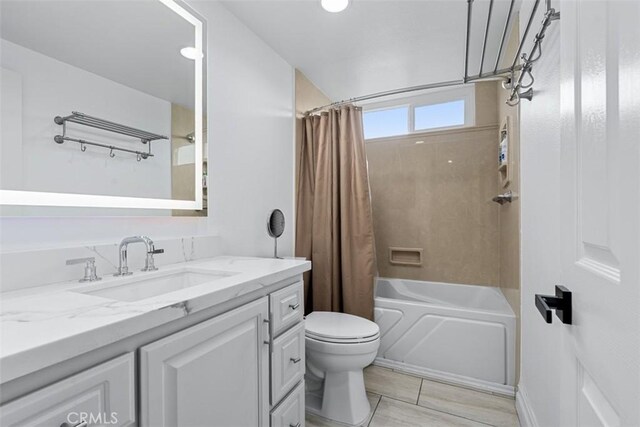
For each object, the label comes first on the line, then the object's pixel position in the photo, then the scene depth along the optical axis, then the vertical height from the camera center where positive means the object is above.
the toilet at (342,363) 1.61 -0.84
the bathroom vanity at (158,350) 0.51 -0.31
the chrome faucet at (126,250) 1.09 -0.15
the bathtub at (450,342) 1.86 -0.88
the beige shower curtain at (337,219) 2.27 -0.05
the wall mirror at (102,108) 0.95 +0.42
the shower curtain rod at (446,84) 1.72 +0.86
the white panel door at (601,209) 0.40 +0.01
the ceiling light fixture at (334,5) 1.63 +1.17
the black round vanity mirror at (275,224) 1.79 -0.07
